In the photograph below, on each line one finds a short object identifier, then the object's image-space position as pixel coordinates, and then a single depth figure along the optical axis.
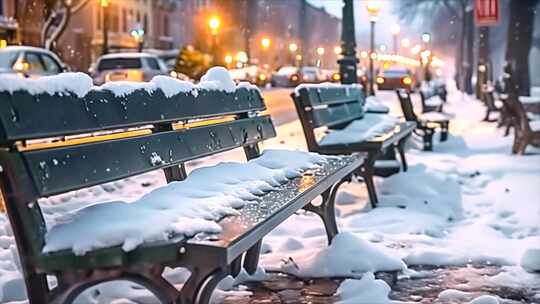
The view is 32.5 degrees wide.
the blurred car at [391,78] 49.75
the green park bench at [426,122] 12.72
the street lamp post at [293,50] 58.09
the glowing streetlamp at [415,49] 59.30
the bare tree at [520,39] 21.63
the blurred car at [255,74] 36.63
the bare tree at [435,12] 54.83
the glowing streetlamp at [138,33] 45.75
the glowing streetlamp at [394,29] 42.50
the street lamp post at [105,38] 27.23
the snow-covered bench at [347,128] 7.52
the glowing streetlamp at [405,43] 65.89
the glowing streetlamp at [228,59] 44.99
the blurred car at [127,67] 25.50
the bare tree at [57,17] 19.73
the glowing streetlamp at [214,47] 46.03
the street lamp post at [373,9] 20.67
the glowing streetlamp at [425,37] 39.51
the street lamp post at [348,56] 12.42
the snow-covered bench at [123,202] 3.05
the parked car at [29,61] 15.01
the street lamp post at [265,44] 58.24
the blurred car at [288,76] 43.31
